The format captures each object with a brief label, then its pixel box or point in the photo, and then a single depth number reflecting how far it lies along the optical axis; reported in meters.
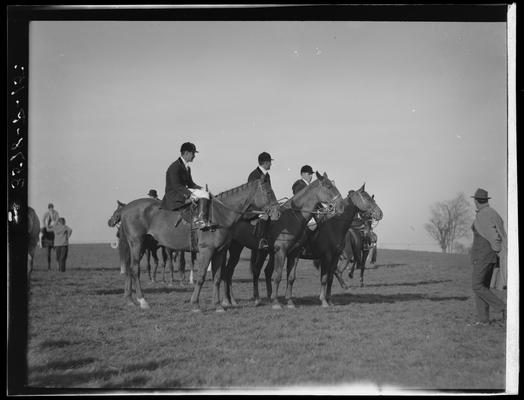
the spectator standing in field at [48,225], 9.56
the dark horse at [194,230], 10.52
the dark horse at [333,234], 12.19
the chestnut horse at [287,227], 11.30
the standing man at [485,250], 8.94
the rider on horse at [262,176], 11.15
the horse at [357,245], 15.26
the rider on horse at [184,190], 10.39
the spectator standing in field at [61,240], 10.88
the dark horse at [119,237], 11.41
